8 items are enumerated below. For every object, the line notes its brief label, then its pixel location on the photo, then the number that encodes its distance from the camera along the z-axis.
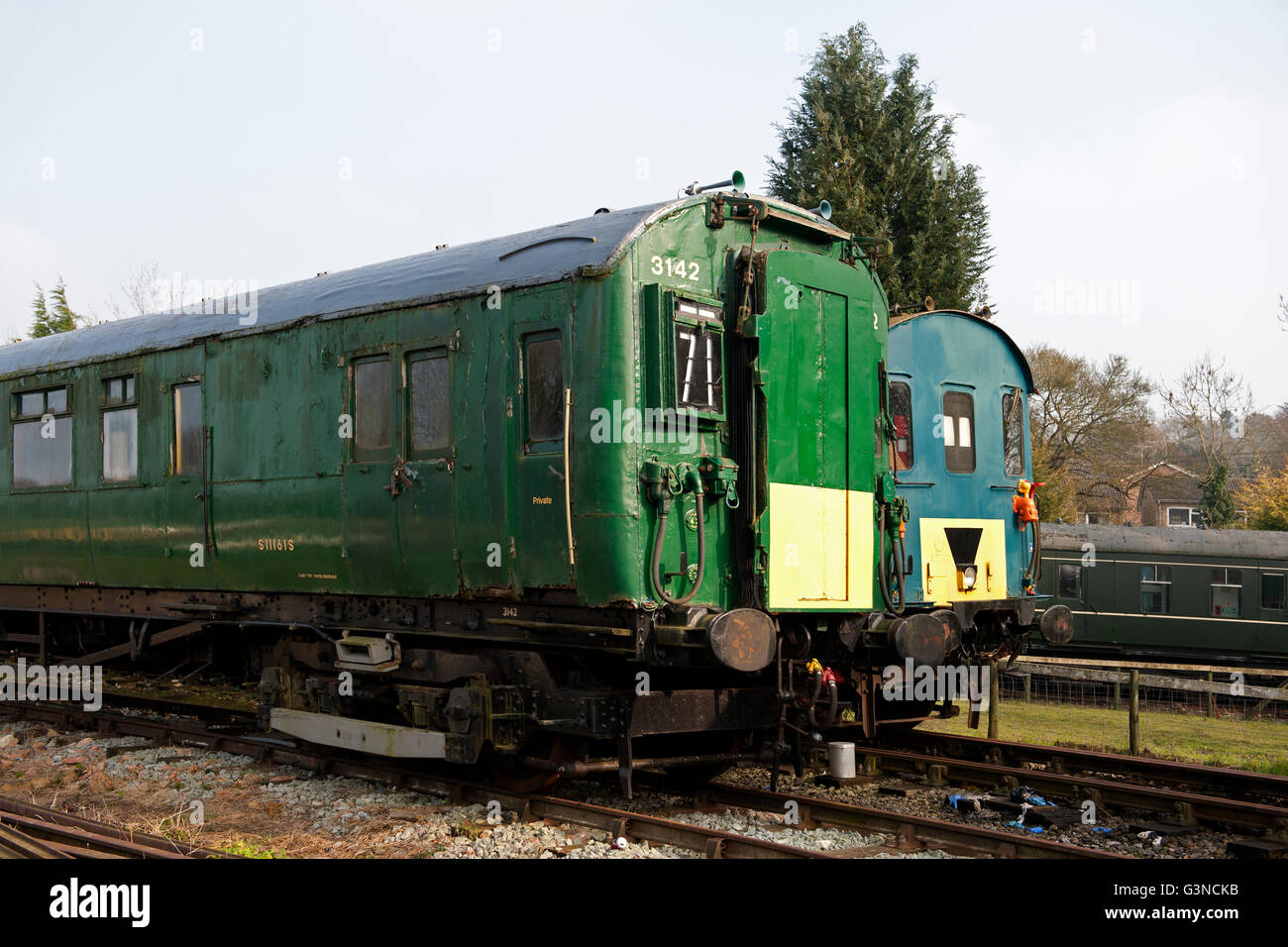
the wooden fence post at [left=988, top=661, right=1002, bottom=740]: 11.34
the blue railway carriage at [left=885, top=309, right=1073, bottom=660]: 11.35
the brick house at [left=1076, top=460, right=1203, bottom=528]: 50.93
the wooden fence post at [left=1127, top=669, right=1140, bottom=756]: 10.84
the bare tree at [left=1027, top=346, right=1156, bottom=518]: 38.09
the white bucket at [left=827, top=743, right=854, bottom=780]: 8.55
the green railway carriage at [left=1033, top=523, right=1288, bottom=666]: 20.56
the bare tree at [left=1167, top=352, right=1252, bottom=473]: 41.66
